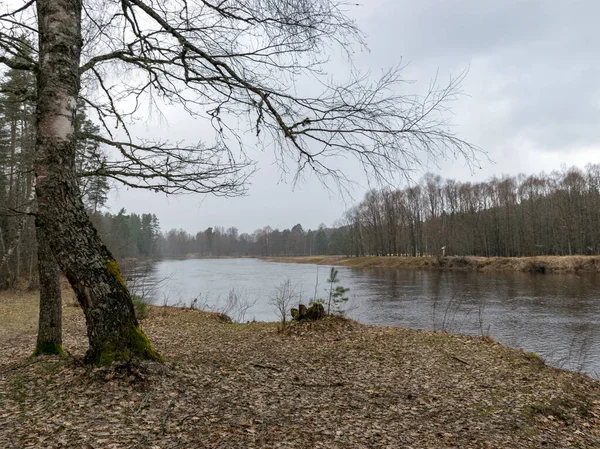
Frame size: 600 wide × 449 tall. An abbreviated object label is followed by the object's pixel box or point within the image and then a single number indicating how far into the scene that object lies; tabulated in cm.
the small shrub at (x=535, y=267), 3203
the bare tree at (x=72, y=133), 354
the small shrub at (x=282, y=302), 856
